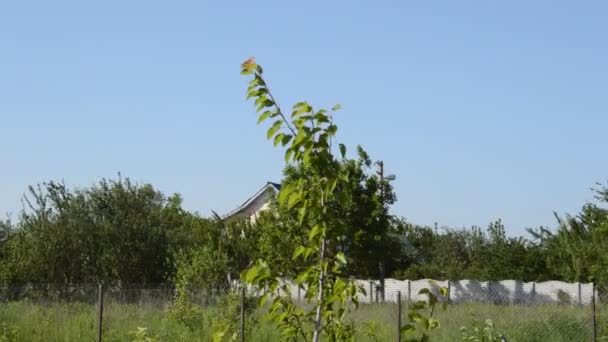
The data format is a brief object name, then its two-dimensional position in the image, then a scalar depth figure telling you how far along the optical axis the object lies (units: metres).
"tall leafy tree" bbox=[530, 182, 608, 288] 33.69
